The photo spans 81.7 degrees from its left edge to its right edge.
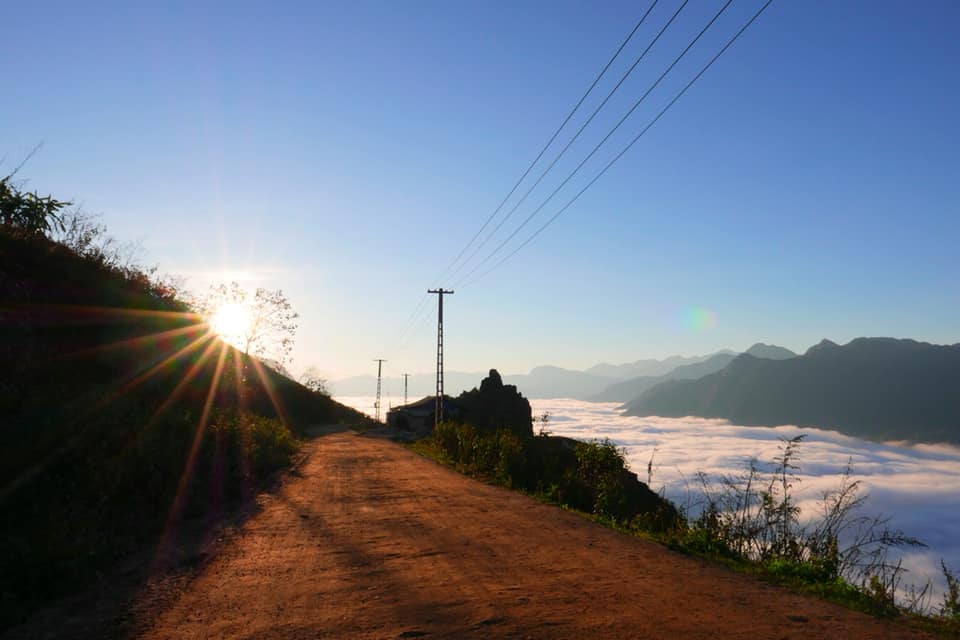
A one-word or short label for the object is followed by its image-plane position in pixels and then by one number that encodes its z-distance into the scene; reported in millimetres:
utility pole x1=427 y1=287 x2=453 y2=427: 40906
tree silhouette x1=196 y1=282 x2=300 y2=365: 61231
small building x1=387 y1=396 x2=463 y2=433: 67031
